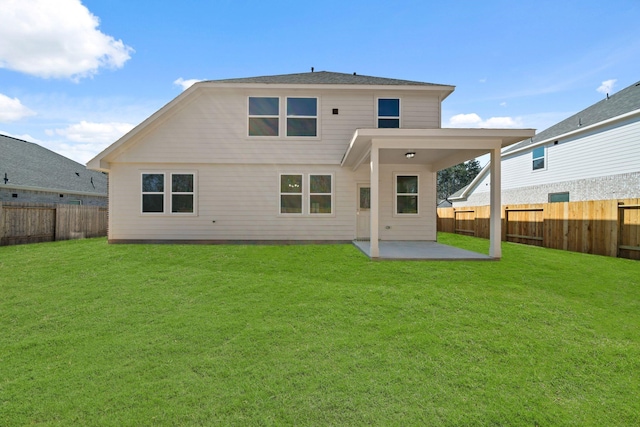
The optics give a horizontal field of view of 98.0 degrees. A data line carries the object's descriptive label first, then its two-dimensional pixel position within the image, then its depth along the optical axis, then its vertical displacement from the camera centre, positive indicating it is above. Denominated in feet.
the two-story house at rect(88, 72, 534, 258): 32.48 +5.65
